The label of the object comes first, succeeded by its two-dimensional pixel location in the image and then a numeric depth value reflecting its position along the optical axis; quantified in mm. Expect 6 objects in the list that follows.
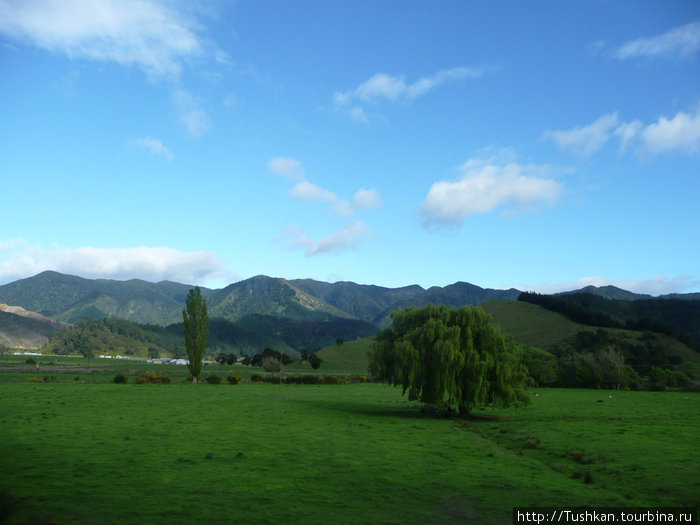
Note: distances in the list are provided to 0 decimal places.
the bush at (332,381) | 102438
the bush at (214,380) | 86375
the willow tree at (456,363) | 37250
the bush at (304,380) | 98588
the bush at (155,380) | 83644
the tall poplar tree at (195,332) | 85000
